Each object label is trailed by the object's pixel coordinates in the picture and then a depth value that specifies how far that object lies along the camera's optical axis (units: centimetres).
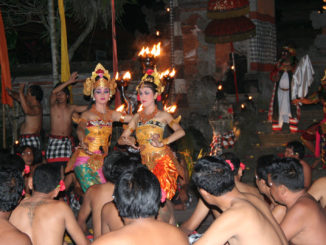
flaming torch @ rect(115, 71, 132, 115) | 639
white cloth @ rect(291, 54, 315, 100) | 1073
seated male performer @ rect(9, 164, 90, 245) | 355
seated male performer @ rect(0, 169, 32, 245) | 280
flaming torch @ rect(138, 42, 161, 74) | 703
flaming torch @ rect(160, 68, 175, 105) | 653
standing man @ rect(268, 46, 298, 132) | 1084
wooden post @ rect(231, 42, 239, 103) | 1216
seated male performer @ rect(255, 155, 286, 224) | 396
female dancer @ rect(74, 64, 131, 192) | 588
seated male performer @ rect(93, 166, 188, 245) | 250
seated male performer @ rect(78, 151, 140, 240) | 430
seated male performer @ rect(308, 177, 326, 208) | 425
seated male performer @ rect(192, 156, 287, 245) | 286
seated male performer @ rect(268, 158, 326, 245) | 335
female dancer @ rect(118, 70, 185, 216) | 560
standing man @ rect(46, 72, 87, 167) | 738
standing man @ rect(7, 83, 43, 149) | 748
